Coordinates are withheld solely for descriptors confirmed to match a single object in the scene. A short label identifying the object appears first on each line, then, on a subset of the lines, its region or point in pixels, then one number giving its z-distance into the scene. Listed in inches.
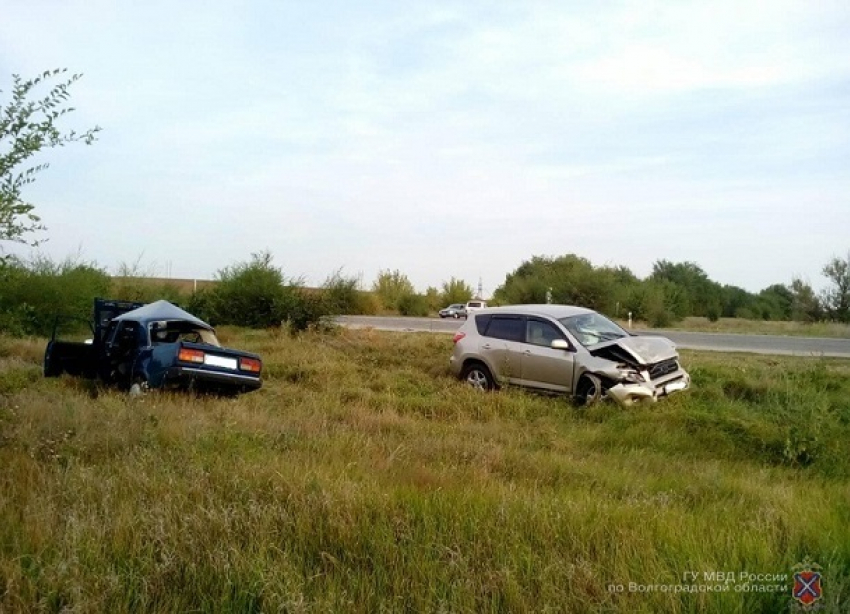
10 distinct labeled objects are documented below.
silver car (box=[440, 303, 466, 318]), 2057.1
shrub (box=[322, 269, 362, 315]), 995.9
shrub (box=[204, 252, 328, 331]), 1061.8
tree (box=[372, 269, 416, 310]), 2314.2
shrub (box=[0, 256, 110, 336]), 940.0
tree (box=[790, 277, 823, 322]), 1871.3
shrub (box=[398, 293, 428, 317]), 2298.2
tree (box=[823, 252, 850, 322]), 1790.1
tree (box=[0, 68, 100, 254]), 247.0
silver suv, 420.8
